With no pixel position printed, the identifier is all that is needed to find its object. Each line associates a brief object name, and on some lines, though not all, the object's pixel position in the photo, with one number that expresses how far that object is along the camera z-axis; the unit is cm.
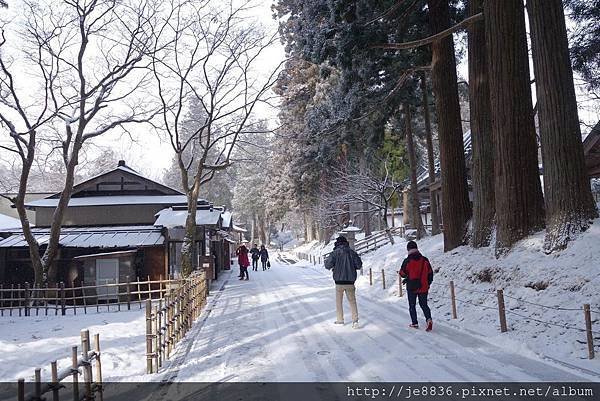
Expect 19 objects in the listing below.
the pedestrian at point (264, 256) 3238
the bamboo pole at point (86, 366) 491
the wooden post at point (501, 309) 782
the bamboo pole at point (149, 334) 659
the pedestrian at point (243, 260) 2352
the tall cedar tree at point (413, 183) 2147
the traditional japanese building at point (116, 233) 1978
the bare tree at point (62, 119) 1800
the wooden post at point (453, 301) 953
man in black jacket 898
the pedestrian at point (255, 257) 3210
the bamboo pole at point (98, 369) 524
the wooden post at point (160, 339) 694
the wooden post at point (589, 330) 612
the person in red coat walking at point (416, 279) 847
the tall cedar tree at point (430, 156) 2005
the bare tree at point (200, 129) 1861
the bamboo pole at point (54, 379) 414
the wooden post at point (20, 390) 356
